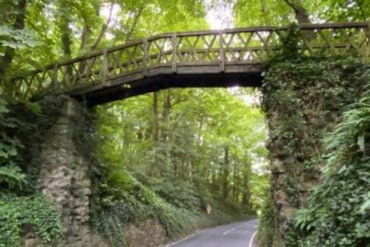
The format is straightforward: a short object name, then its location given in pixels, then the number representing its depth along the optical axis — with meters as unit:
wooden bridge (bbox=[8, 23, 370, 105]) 11.15
